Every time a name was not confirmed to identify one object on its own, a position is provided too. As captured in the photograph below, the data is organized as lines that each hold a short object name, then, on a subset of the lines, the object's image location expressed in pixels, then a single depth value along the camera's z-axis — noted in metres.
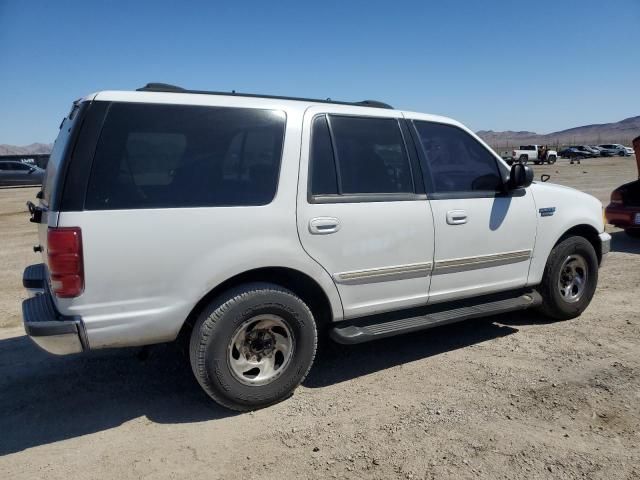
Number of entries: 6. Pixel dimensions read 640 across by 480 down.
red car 8.42
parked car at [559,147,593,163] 63.03
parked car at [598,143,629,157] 65.75
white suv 2.83
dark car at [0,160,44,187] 25.75
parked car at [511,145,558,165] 49.81
